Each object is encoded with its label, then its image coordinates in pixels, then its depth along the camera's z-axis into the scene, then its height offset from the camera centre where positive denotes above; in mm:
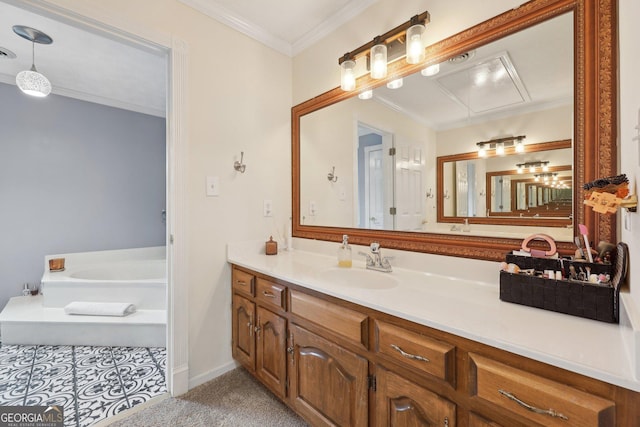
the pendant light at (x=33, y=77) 1986 +1062
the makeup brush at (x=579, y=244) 916 -119
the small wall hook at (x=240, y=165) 1936 +336
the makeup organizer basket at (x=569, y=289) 778 -248
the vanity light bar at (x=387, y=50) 1369 +914
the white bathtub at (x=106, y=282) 2471 -675
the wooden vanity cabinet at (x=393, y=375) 633 -525
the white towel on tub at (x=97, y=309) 2332 -834
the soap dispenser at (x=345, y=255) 1647 -267
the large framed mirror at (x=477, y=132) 994 +390
